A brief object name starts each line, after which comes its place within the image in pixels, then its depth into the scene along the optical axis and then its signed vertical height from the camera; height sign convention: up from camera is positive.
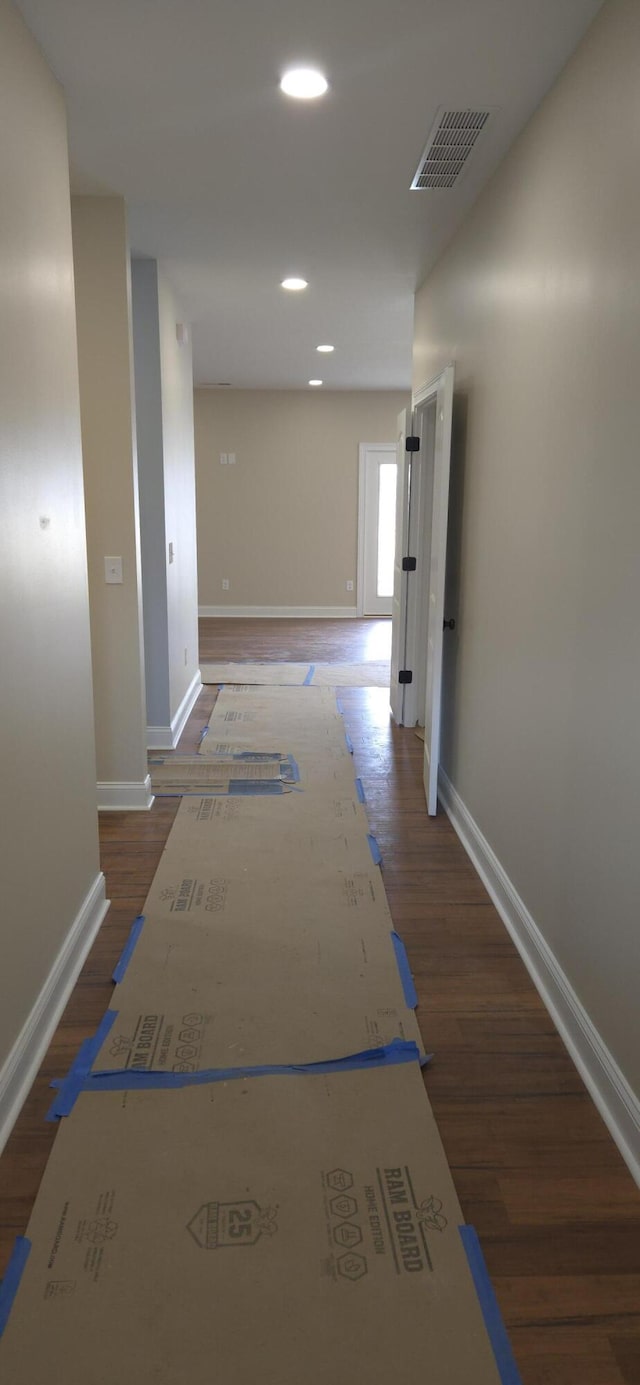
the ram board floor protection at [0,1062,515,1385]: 1.47 -1.38
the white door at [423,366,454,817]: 3.79 -0.32
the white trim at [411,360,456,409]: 4.22 +0.56
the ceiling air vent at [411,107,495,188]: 2.84 +1.19
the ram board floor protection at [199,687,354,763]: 5.11 -1.35
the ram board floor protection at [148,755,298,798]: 4.36 -1.36
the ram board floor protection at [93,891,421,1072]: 2.28 -1.37
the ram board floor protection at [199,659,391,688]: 6.91 -1.34
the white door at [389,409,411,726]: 5.34 -0.51
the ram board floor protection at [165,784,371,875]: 3.53 -1.36
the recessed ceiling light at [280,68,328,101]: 2.53 +1.19
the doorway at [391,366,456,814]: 5.22 -0.32
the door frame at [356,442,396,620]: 9.79 +0.54
